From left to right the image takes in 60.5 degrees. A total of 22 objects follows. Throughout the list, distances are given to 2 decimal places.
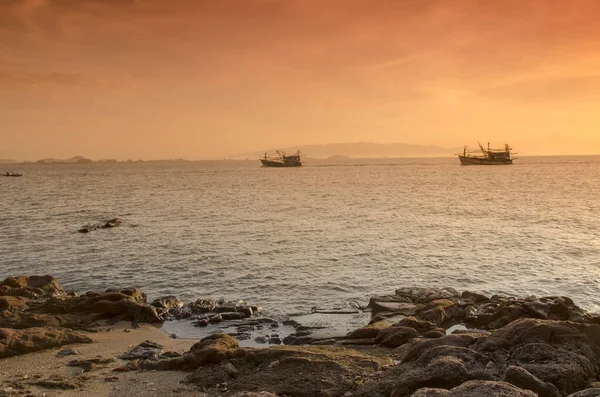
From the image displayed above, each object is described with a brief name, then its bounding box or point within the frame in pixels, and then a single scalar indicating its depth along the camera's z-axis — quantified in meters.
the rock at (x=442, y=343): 11.95
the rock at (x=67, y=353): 14.18
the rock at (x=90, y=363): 13.12
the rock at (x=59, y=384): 11.66
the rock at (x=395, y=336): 14.38
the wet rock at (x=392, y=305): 18.52
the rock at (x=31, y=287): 20.52
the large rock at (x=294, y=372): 10.97
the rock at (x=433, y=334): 14.49
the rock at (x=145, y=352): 13.97
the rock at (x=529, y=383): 9.18
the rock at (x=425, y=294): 20.28
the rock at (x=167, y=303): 19.49
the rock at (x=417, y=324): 15.62
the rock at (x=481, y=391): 8.10
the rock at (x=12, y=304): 18.16
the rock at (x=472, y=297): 19.53
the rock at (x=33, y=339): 14.07
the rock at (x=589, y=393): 7.79
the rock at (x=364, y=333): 15.22
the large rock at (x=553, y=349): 9.97
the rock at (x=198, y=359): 12.77
